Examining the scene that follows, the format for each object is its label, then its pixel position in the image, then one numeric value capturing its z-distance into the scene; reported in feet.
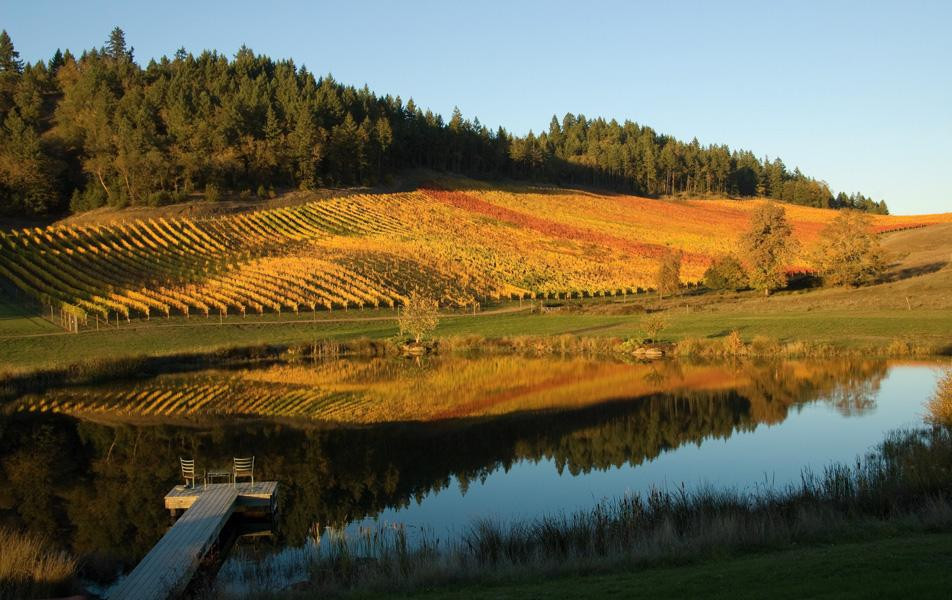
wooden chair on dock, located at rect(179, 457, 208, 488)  64.95
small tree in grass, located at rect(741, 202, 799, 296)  197.92
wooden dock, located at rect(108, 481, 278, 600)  40.96
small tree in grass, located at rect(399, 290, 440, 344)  152.15
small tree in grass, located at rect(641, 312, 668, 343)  147.84
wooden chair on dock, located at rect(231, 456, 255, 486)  65.90
